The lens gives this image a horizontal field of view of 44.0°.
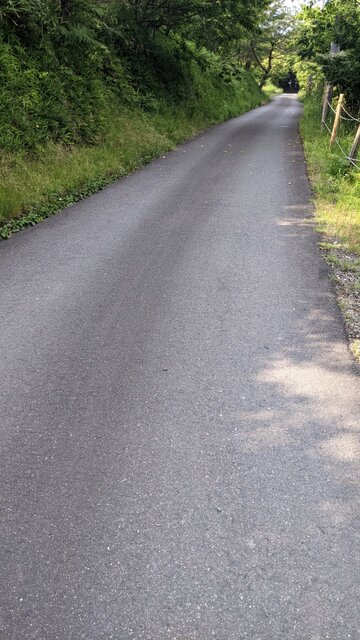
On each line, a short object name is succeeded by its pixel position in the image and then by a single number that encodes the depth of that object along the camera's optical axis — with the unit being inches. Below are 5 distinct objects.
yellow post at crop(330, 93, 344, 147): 489.1
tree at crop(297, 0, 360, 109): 559.2
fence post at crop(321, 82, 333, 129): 634.6
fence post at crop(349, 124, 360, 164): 378.7
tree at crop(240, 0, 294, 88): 1599.2
